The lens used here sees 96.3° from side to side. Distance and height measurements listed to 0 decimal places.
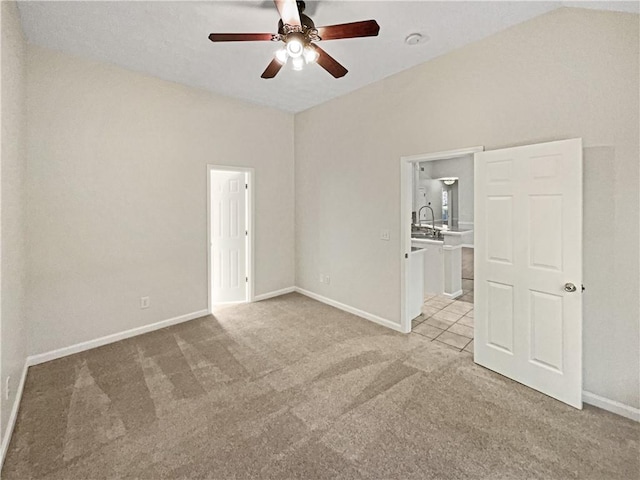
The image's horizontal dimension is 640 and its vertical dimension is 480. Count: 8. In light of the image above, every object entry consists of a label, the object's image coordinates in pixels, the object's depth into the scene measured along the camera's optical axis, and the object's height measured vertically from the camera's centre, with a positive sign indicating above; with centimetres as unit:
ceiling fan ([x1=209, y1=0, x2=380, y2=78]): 187 +137
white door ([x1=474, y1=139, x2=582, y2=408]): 220 -30
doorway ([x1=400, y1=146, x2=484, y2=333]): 346 -36
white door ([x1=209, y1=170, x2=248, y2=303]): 455 -6
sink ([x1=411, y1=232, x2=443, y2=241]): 524 -8
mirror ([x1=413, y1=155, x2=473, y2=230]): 926 +134
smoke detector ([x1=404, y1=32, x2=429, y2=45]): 269 +185
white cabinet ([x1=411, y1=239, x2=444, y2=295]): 498 -62
